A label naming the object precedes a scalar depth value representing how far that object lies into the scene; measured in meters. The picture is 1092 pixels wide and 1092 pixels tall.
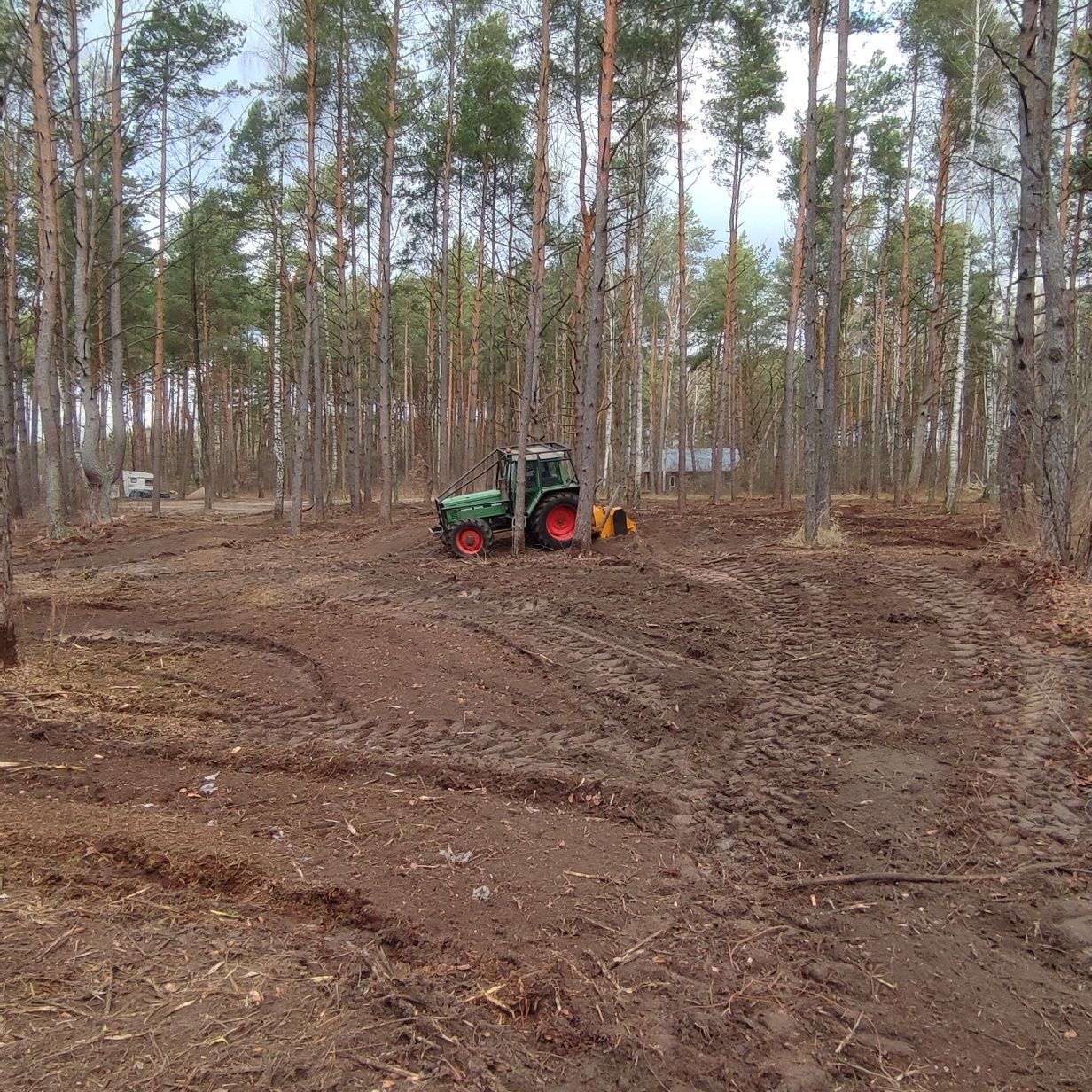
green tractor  12.38
